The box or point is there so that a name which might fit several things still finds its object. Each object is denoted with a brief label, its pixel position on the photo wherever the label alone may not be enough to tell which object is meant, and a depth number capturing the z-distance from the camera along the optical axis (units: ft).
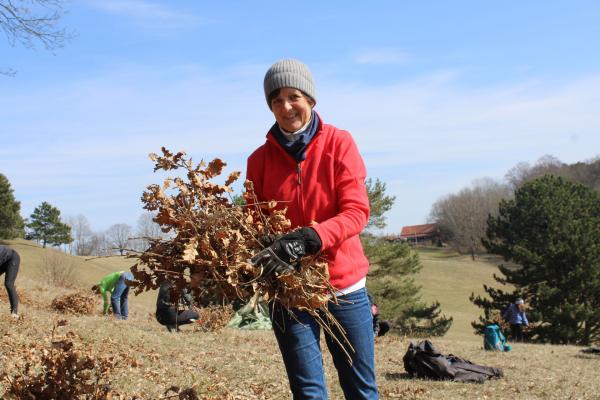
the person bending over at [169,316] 38.17
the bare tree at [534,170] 360.56
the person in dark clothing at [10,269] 32.32
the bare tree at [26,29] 36.22
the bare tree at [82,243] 252.89
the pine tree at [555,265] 103.55
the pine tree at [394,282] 112.06
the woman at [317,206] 10.12
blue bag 45.09
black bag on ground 28.58
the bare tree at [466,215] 312.91
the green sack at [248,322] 50.73
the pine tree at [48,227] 217.15
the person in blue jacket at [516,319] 71.41
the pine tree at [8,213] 186.50
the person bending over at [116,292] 45.14
